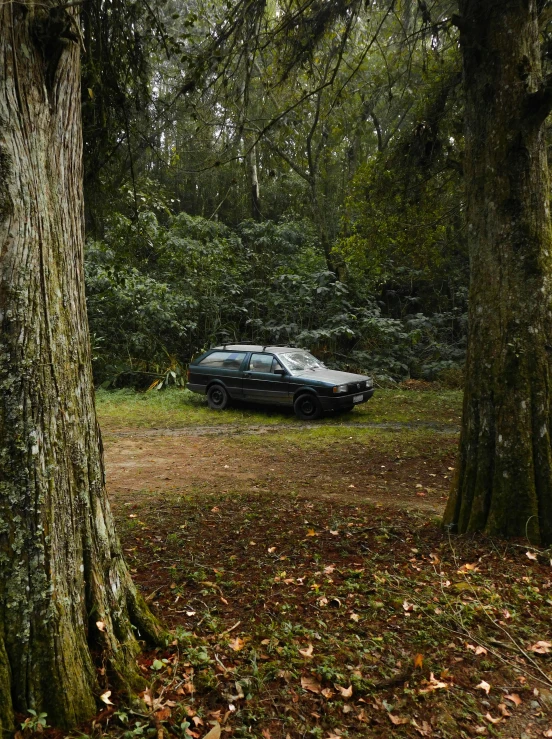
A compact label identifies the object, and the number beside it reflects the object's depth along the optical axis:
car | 12.75
